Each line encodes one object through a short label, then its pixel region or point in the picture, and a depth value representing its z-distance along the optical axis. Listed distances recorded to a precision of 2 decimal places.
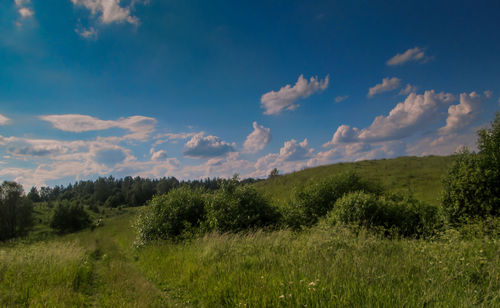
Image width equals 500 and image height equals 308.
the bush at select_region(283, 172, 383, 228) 15.55
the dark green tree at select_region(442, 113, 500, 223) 11.52
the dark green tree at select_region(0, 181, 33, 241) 53.19
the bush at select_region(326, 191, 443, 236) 12.60
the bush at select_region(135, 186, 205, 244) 15.20
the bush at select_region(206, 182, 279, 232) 13.68
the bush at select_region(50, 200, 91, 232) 60.53
